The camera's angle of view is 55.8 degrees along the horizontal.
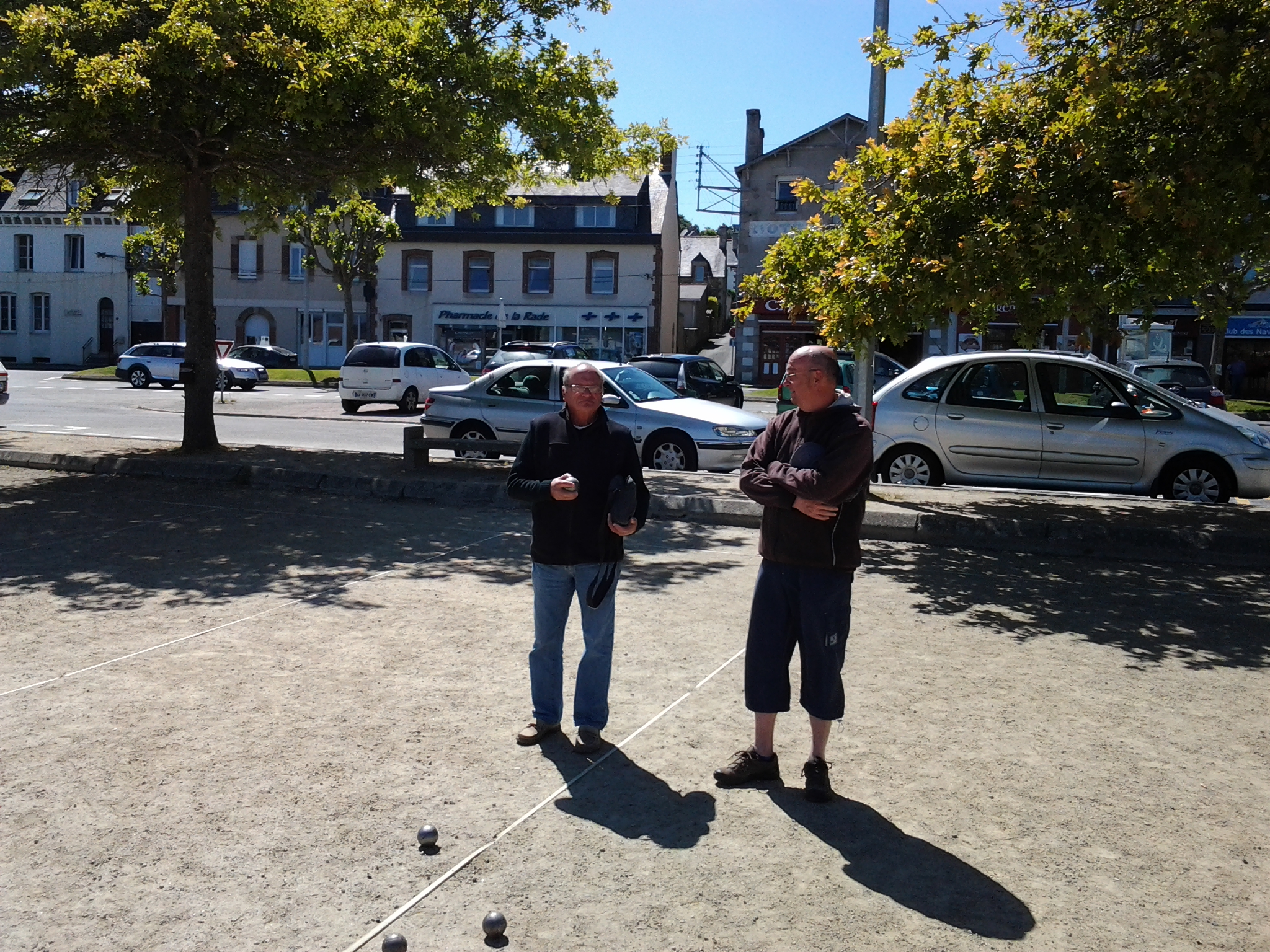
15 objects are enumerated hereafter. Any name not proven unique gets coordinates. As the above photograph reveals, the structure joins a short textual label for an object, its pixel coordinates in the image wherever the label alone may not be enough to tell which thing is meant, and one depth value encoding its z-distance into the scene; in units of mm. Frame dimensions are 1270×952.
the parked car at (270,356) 49156
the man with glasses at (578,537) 5125
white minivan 27734
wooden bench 13328
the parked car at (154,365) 39781
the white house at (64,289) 58469
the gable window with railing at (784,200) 47219
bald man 4566
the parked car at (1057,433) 12570
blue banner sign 43125
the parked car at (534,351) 37594
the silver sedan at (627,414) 14695
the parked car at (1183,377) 25719
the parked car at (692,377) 24891
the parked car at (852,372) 18469
